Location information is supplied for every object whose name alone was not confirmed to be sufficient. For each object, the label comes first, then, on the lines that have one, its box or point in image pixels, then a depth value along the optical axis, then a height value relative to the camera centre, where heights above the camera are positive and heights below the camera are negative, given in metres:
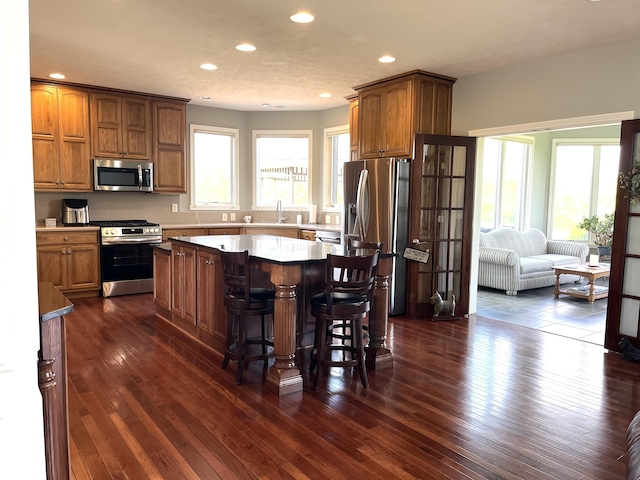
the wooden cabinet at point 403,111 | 5.06 +0.99
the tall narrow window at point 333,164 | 7.31 +0.56
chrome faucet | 7.58 -0.21
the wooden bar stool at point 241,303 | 3.24 -0.72
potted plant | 7.46 -0.35
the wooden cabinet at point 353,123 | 6.12 +1.00
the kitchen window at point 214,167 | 7.27 +0.47
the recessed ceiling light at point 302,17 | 3.43 +1.32
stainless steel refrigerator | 5.11 -0.08
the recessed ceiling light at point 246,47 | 4.20 +1.34
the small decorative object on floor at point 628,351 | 3.85 -1.17
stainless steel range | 5.89 -0.73
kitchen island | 3.14 -0.61
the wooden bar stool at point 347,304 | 3.06 -0.69
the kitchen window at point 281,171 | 7.68 +0.45
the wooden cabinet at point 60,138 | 5.68 +0.69
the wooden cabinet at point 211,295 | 3.81 -0.80
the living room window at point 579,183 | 8.35 +0.39
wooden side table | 6.16 -0.94
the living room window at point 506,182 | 8.34 +0.38
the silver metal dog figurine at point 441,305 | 5.14 -1.10
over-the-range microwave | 6.04 +0.27
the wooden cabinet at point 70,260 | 5.53 -0.77
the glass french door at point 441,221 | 5.10 -0.20
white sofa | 6.61 -0.80
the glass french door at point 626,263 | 3.91 -0.48
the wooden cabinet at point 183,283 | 4.16 -0.77
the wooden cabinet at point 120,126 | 6.01 +0.90
